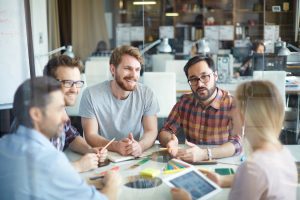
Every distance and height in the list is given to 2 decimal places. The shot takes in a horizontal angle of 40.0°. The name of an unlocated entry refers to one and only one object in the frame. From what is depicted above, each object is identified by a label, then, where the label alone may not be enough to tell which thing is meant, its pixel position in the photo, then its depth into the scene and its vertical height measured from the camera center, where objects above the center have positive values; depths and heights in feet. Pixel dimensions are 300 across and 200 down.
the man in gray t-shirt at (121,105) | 5.53 -0.96
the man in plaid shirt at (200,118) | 4.55 -1.08
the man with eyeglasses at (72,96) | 3.39 -0.52
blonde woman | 3.12 -0.95
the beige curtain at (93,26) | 14.08 +0.34
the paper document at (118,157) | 4.56 -1.36
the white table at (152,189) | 3.50 -1.33
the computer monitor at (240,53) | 12.75 -0.70
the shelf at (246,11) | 18.91 +0.98
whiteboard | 4.08 -0.10
